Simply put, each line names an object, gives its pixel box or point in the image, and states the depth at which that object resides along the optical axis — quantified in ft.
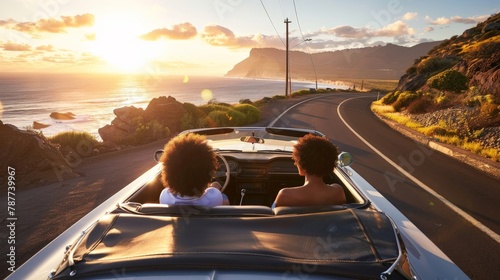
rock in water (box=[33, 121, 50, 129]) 160.06
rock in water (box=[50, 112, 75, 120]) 193.67
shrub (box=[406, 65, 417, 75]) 137.73
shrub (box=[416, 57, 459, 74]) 114.93
